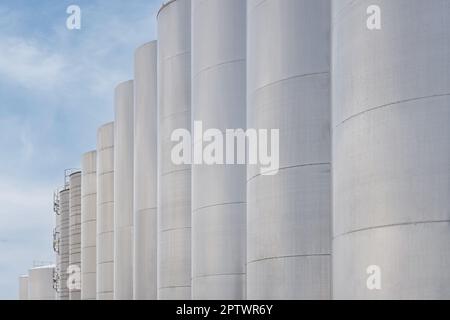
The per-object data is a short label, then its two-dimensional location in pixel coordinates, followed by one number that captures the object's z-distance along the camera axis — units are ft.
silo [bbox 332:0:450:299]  41.42
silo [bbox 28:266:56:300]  233.35
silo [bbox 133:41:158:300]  105.19
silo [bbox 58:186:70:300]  178.29
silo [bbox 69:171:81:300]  167.15
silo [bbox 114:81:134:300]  121.60
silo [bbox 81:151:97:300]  154.20
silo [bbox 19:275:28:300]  278.05
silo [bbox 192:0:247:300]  73.41
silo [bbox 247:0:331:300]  56.54
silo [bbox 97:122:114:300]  139.54
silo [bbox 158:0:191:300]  88.28
